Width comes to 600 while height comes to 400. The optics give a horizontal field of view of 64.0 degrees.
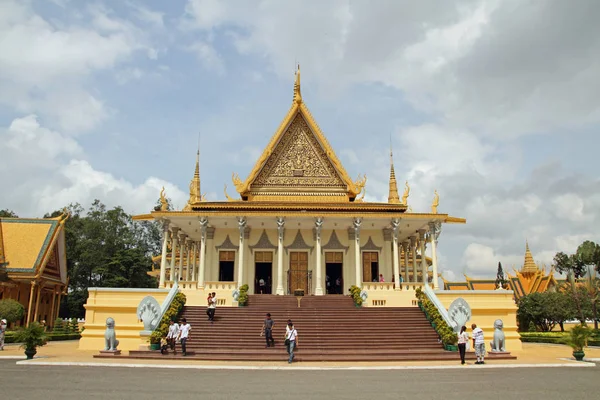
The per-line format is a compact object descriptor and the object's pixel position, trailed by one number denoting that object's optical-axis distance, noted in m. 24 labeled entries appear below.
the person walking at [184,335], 13.88
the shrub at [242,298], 18.73
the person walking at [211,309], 16.78
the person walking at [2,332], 17.53
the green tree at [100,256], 39.75
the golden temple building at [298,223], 22.33
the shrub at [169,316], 14.98
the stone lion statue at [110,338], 14.74
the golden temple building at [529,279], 37.66
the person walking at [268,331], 14.59
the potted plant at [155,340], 14.74
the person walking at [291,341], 12.95
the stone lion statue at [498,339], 15.15
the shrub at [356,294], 19.28
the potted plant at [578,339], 13.92
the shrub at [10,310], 21.62
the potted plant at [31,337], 13.47
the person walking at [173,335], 14.38
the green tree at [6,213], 43.97
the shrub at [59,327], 25.97
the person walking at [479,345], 13.18
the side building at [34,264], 26.17
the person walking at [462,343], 12.95
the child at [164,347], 14.13
